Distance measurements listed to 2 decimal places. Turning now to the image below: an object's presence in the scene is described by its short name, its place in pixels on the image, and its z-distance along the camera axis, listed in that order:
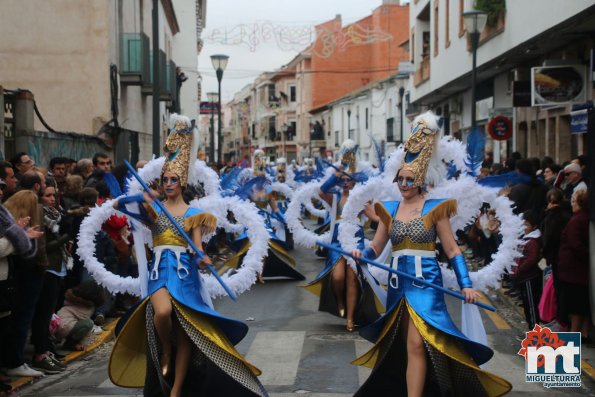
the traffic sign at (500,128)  20.86
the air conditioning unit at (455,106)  33.14
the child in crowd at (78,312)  9.54
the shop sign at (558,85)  18.12
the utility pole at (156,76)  17.55
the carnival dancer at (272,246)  14.51
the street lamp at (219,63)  28.03
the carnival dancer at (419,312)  6.42
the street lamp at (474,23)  19.12
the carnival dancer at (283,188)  17.23
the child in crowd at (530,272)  10.20
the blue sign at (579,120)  14.18
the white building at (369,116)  53.75
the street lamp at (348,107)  64.12
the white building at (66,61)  20.70
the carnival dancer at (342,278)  10.61
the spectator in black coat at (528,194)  13.27
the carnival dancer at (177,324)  6.86
